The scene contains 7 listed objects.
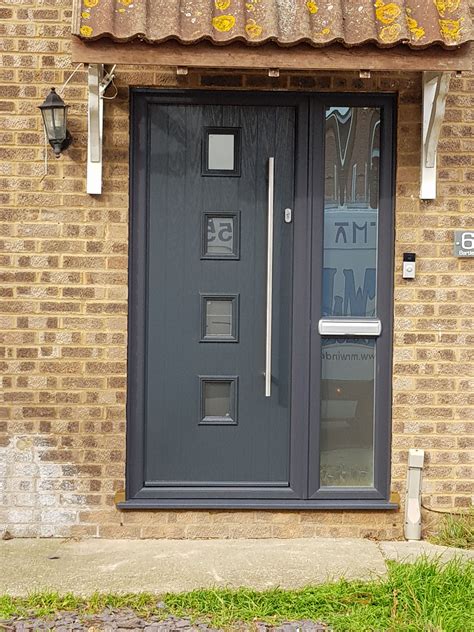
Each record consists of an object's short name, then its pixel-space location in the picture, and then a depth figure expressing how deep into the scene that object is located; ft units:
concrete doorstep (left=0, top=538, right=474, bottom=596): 16.17
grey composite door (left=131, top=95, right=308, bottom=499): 18.94
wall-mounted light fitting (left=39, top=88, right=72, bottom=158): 17.90
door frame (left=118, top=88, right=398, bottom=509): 18.78
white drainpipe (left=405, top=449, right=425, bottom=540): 18.76
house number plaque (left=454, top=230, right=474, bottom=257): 18.85
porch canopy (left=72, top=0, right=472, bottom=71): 16.06
